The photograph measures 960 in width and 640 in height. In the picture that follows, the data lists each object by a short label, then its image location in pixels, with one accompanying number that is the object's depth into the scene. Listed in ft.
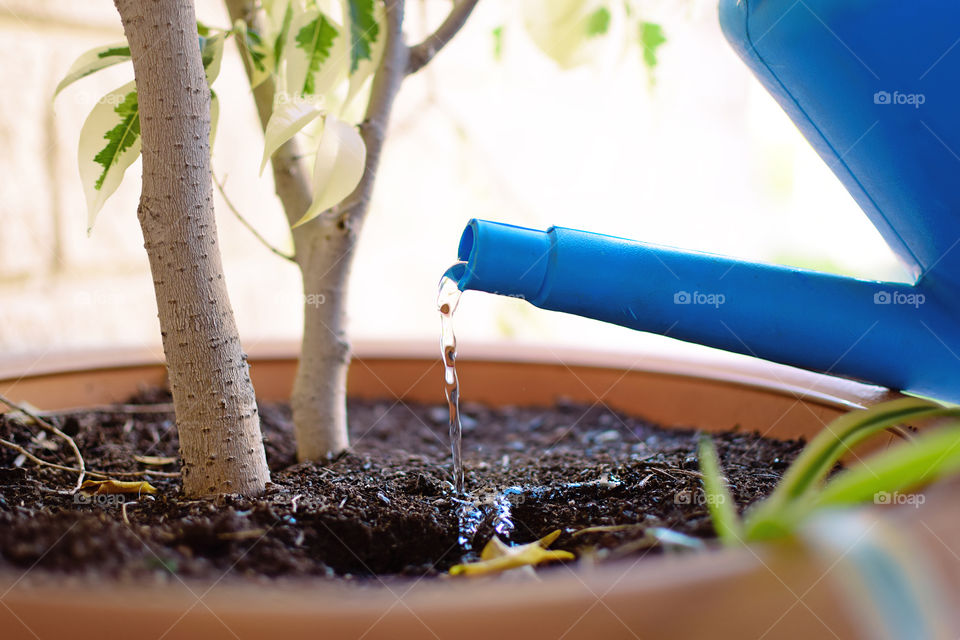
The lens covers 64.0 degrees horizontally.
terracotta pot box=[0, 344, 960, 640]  0.82
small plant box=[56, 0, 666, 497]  1.38
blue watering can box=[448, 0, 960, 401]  1.42
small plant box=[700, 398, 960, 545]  0.87
